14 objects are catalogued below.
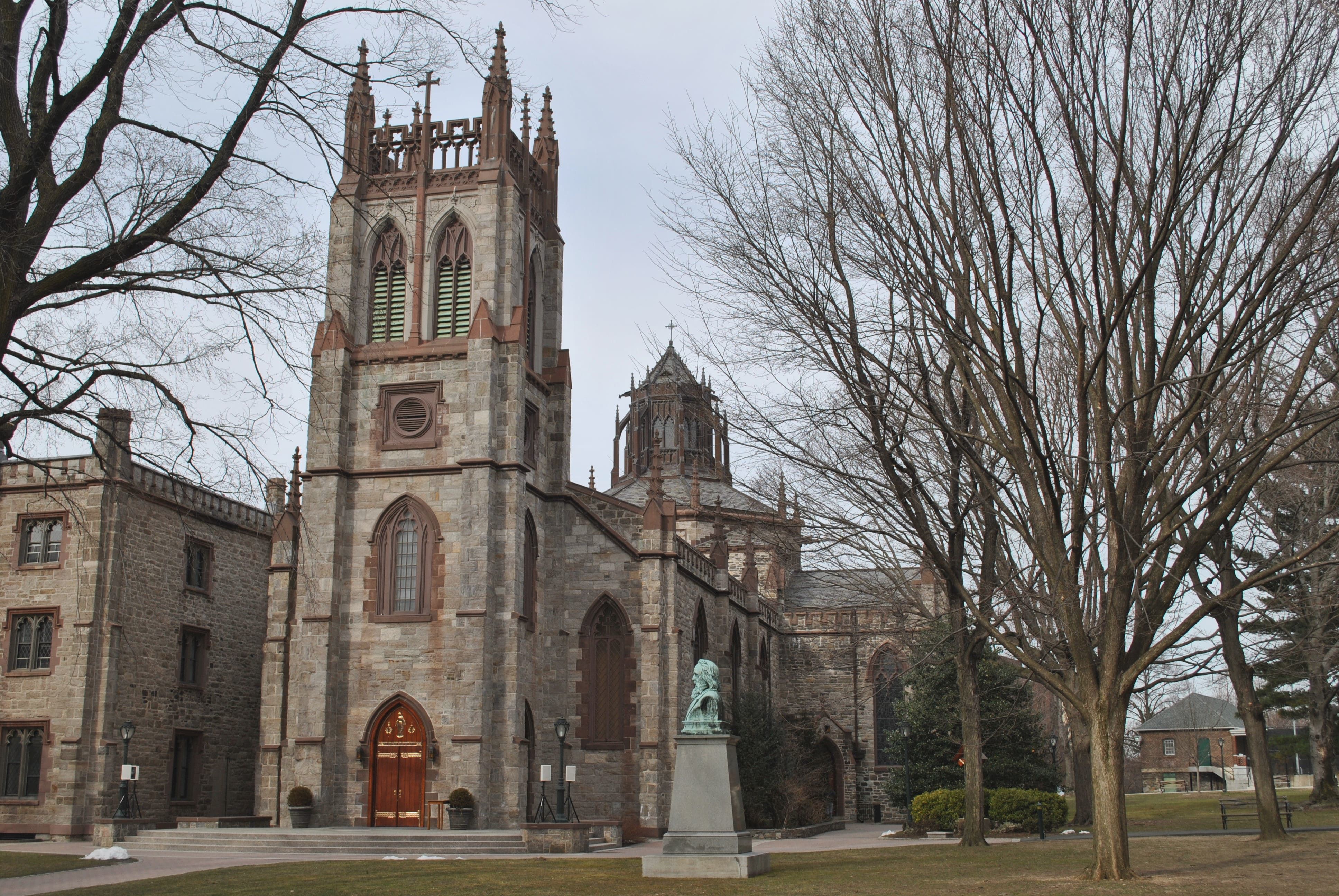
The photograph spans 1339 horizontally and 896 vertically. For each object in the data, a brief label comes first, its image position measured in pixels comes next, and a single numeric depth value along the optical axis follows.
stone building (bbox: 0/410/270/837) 29.33
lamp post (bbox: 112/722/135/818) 26.67
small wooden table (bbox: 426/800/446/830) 28.22
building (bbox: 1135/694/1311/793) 77.12
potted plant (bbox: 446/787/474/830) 27.64
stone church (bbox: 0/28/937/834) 29.36
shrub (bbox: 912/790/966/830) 33.81
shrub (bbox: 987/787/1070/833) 32.59
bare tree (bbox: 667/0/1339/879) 14.14
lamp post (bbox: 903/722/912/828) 39.16
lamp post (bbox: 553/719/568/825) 27.39
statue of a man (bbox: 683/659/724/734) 18.56
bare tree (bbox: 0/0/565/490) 10.23
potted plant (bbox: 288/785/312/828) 28.27
